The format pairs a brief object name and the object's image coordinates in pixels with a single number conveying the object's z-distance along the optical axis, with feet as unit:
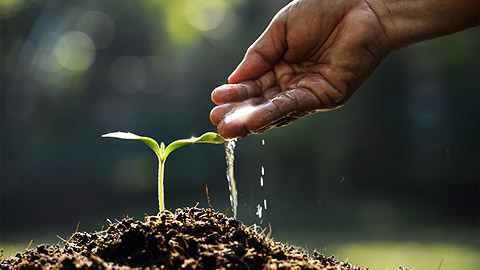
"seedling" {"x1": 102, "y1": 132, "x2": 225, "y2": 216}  1.68
